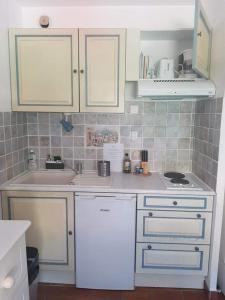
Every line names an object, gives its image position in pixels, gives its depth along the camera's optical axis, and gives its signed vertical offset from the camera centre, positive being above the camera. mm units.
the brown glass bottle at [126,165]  2254 -438
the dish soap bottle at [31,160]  2314 -419
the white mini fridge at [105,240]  1801 -944
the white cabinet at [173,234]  1786 -881
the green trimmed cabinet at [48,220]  1839 -803
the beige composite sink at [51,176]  2270 -563
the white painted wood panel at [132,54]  1873 +522
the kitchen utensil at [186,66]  1848 +436
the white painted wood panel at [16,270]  904 -651
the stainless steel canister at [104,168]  2148 -450
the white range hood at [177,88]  1728 +236
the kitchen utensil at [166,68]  1920 +422
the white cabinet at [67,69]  1893 +402
